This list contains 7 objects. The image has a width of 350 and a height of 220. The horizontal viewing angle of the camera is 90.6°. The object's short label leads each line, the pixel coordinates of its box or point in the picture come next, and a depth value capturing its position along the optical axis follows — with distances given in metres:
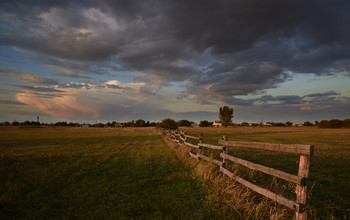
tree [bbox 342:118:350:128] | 82.29
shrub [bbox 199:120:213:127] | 139.88
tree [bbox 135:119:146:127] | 127.88
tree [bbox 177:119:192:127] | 125.53
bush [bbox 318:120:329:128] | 88.84
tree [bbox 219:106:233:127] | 105.44
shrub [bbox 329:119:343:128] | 85.25
